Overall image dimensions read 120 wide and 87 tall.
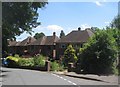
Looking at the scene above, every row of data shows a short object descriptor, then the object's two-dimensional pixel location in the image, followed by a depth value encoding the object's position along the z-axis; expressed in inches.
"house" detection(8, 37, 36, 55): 1534.3
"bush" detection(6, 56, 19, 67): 805.2
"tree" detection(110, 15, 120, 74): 537.1
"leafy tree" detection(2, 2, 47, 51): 510.9
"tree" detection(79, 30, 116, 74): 514.6
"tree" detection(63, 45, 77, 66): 858.6
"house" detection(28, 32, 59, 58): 1367.9
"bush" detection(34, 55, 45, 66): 682.4
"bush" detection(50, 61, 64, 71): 616.4
